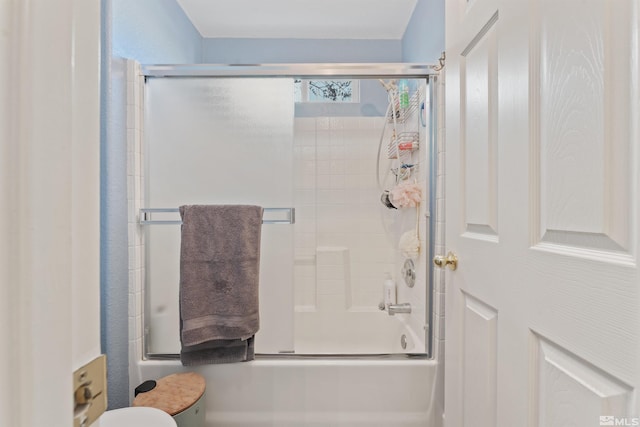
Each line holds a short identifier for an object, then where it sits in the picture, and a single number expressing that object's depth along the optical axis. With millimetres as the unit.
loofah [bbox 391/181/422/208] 1659
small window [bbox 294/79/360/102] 2296
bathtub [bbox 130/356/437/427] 1462
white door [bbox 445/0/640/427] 450
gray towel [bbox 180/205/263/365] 1409
